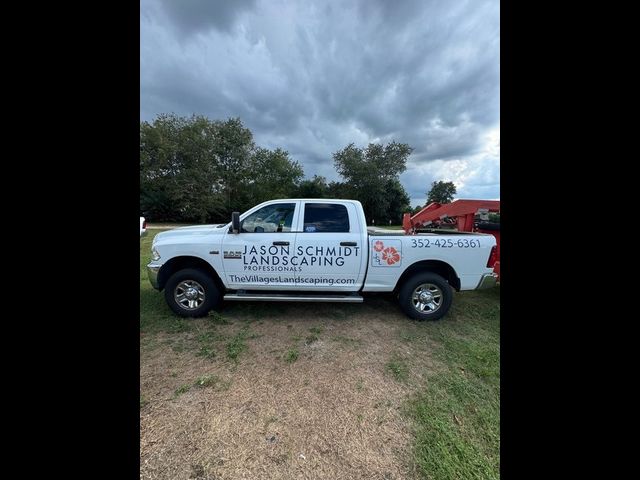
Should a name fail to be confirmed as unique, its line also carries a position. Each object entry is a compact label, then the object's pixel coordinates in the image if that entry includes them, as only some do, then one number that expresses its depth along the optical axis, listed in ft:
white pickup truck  11.84
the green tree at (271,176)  115.24
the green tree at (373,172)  115.44
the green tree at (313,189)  122.62
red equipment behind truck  15.57
